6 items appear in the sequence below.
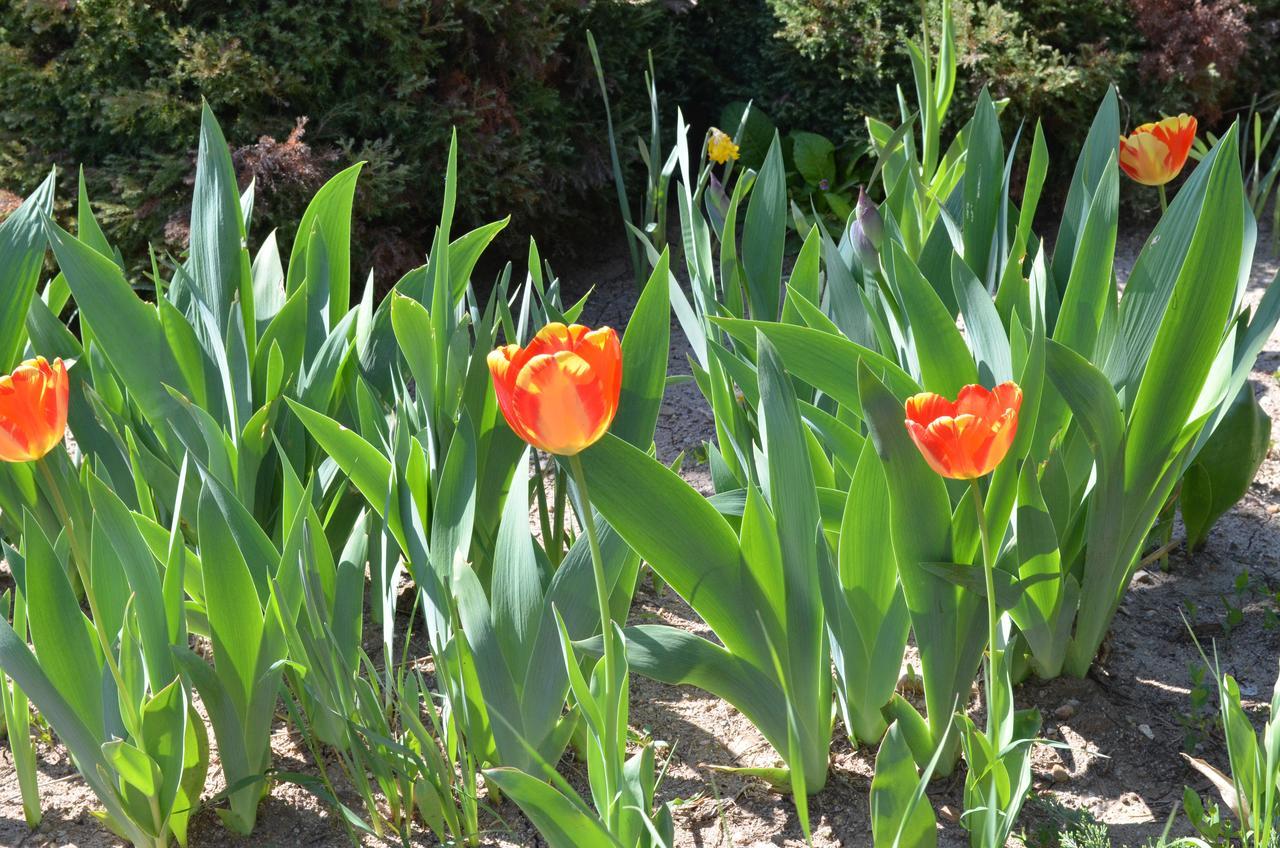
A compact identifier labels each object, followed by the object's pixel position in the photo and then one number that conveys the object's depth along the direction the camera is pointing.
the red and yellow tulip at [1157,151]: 1.79
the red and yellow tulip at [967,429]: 1.35
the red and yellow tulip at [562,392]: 1.30
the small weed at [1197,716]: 1.63
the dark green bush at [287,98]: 2.67
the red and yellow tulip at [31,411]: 1.37
